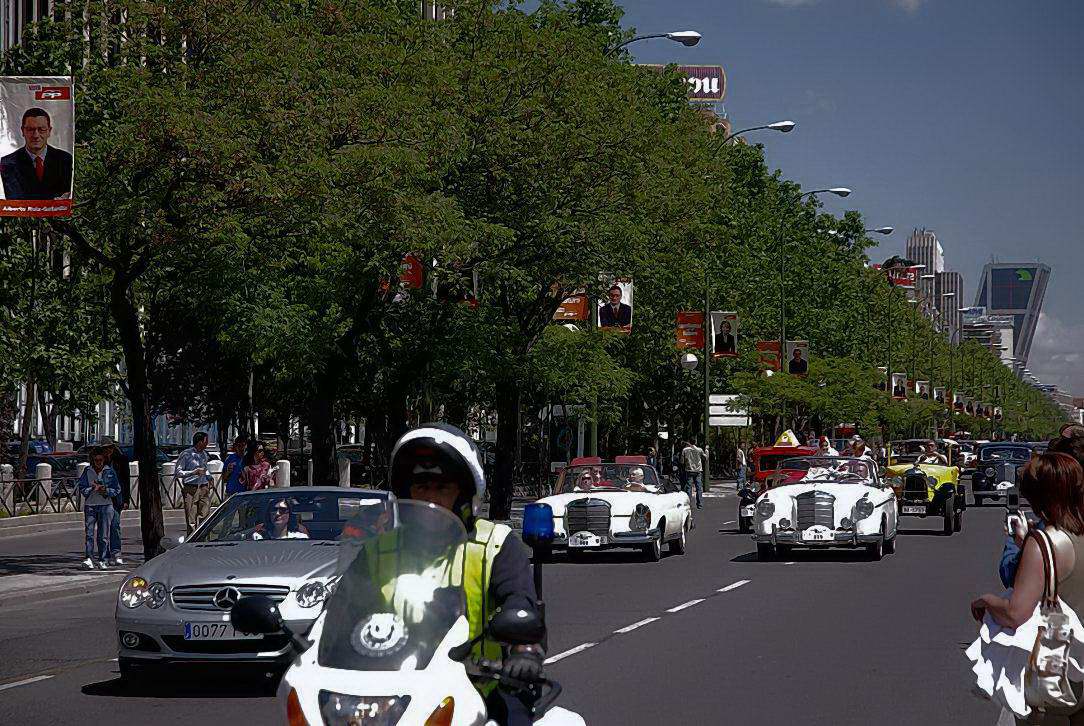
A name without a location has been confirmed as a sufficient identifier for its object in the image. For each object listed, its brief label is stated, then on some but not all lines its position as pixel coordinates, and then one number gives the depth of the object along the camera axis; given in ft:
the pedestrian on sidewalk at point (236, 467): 92.68
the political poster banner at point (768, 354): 216.95
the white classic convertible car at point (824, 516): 84.12
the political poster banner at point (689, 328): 169.48
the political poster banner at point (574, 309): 132.26
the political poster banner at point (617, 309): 127.34
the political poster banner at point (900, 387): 317.01
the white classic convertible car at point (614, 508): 84.89
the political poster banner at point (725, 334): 182.70
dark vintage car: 165.89
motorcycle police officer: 17.06
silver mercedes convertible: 39.22
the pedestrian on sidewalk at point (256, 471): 91.35
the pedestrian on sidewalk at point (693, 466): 161.29
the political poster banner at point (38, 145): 69.56
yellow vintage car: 112.88
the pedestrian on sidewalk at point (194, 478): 92.43
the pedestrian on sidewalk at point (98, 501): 80.64
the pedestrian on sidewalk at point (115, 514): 82.23
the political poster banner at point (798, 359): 213.87
